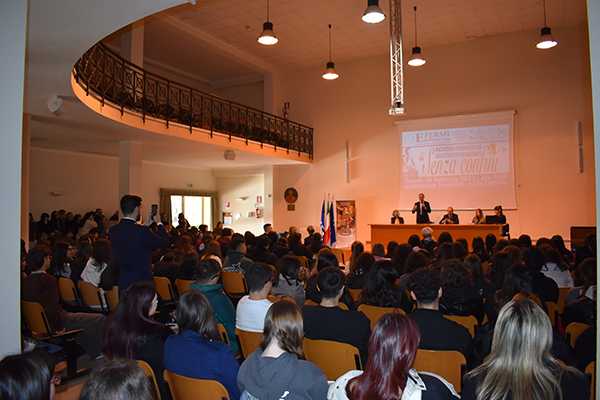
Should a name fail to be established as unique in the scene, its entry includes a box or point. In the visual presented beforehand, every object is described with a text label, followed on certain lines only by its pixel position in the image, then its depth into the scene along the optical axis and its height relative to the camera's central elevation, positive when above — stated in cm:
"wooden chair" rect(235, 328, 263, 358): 341 -89
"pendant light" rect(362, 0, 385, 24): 730 +311
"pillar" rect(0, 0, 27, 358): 257 +33
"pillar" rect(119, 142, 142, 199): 1029 +110
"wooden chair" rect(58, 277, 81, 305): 541 -82
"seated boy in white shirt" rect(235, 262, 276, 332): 354 -63
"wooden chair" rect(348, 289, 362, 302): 505 -81
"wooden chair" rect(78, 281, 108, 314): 518 -84
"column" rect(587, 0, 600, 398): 216 +68
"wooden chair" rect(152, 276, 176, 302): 553 -82
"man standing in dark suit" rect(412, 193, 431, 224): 1162 +12
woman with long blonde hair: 194 -64
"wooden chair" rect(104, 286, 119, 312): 506 -82
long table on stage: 1009 -33
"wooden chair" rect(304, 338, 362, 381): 277 -83
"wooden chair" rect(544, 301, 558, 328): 416 -83
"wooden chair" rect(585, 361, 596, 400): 237 -79
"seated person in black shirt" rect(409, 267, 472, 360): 288 -67
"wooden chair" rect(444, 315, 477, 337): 350 -78
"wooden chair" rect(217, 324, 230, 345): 355 -86
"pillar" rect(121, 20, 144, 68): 1077 +399
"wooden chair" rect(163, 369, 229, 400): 224 -83
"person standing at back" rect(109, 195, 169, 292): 426 -23
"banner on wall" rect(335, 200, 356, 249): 1449 -16
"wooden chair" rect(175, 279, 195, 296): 543 -76
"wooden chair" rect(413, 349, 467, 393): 269 -85
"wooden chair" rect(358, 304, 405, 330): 384 -76
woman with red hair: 194 -63
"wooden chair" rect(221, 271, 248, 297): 583 -81
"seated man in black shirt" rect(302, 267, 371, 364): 315 -71
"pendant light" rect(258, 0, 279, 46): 896 +342
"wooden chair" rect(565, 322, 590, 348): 316 -78
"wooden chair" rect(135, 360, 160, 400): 235 -76
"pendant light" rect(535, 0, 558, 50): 966 +355
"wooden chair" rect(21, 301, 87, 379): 414 -100
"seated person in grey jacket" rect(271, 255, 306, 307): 483 -65
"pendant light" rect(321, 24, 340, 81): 1174 +357
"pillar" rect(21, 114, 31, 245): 756 +86
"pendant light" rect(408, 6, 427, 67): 1055 +355
